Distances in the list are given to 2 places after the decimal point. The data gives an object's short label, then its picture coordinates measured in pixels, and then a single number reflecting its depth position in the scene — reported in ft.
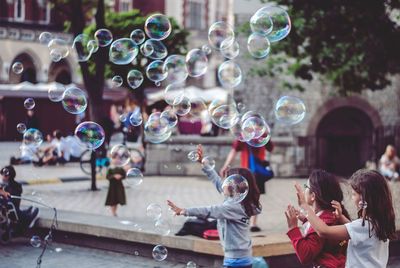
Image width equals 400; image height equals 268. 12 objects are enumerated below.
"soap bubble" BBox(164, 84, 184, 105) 24.97
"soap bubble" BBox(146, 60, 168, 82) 26.87
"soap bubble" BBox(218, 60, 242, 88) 26.61
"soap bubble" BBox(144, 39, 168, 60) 26.45
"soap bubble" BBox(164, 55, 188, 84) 26.78
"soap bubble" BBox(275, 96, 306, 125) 23.12
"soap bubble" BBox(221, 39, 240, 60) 25.41
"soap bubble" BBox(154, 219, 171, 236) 21.84
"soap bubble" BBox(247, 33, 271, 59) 24.64
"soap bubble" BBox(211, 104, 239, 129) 24.86
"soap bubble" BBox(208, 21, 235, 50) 25.48
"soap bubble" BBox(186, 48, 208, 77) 25.89
